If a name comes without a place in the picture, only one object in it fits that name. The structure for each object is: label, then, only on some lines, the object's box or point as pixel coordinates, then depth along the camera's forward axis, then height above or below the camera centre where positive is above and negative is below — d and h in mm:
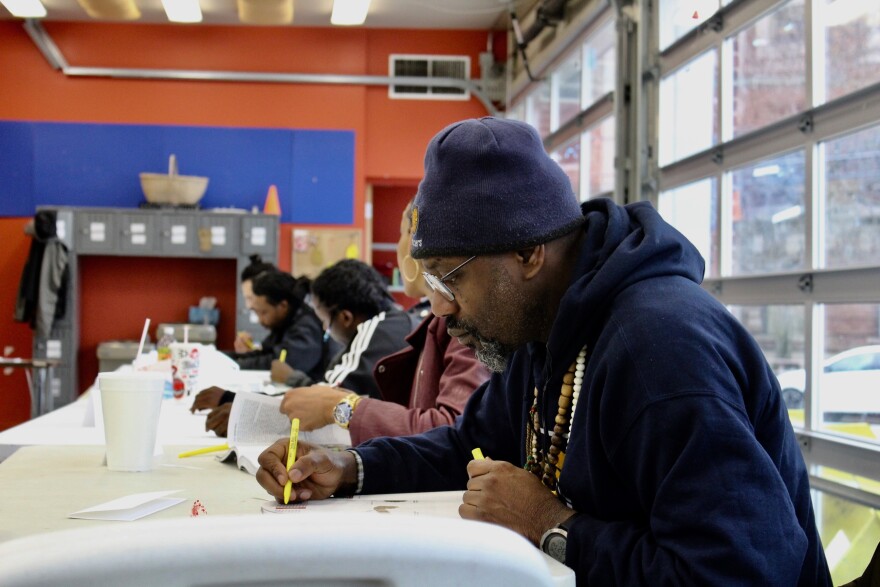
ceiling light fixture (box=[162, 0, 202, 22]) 7141 +2162
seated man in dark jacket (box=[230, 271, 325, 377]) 5609 -174
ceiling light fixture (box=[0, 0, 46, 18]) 7695 +2314
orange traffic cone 9469 +904
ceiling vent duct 10078 +2387
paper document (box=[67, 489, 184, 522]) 1512 -350
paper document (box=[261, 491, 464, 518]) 1545 -353
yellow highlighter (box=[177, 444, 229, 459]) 2311 -385
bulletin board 9797 +499
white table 1551 -378
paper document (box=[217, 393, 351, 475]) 2371 -321
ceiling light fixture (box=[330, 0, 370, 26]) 7098 +2166
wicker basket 9164 +1024
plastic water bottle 4266 -245
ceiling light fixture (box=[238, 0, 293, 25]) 6703 +2036
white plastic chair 547 -153
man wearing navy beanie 1117 -128
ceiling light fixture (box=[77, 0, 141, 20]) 6801 +2055
